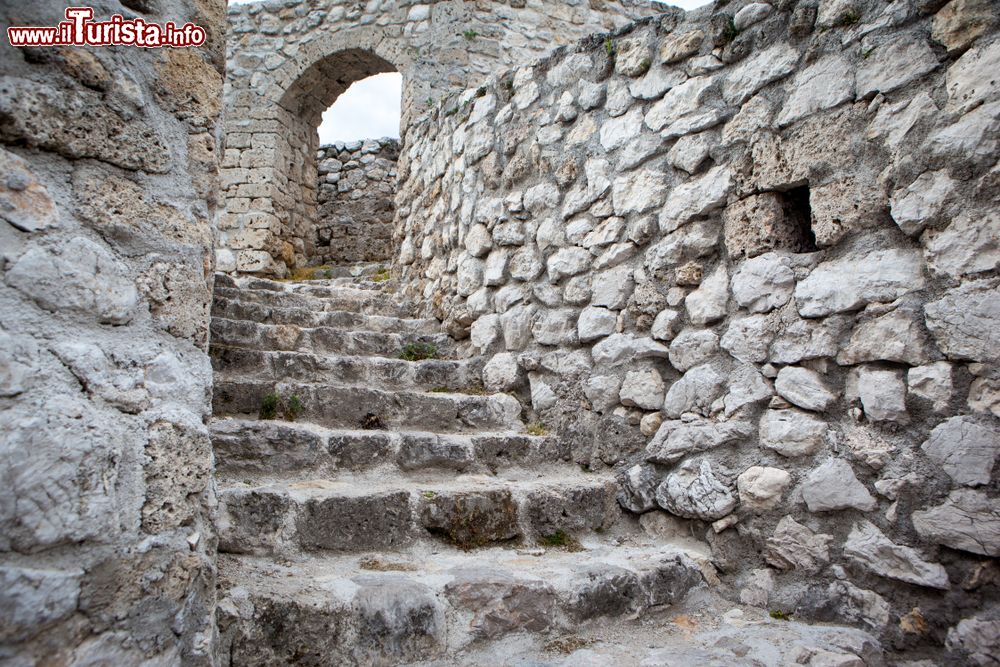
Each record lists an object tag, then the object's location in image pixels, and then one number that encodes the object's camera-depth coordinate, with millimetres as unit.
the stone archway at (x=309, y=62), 6324
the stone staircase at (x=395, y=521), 1596
